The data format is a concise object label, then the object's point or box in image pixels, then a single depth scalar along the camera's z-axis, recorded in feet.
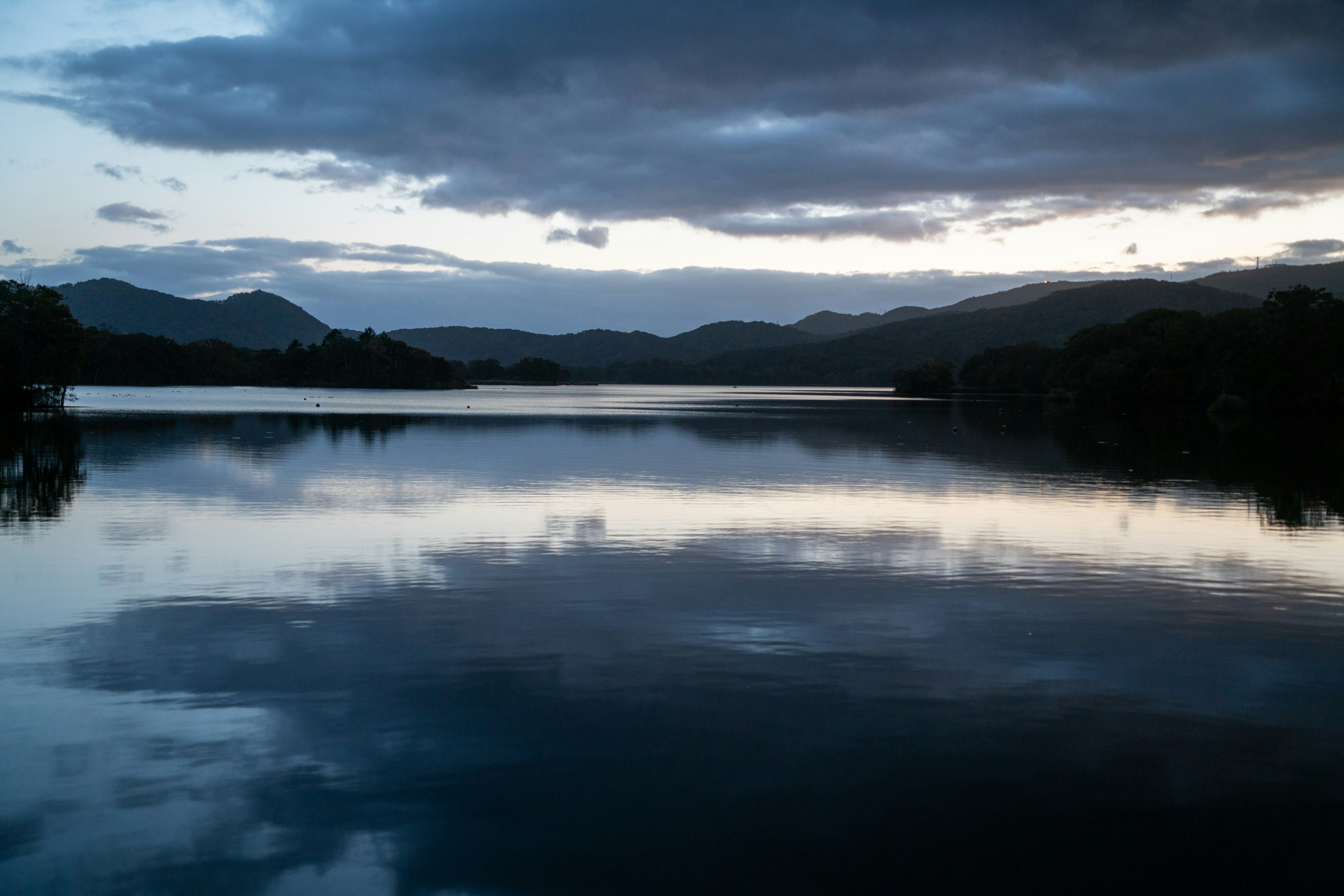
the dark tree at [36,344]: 224.12
